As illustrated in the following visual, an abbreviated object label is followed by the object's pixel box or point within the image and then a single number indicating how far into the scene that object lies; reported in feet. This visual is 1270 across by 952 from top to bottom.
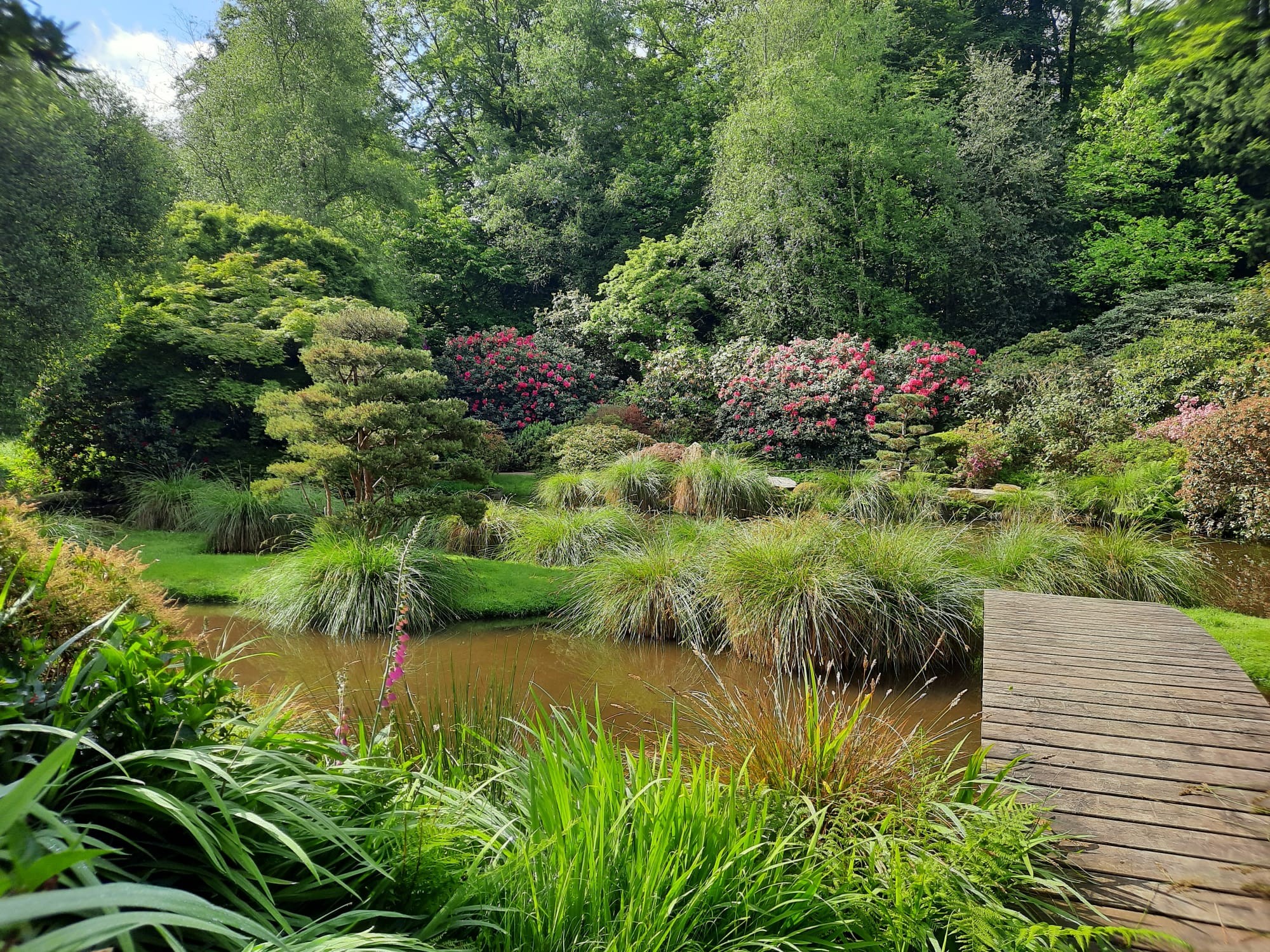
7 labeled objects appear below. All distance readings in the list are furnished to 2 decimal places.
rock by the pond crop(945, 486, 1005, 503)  29.41
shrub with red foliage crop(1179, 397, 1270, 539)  23.47
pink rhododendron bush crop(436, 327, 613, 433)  42.34
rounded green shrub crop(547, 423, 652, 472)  33.35
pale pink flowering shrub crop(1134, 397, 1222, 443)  28.12
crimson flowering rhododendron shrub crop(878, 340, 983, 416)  38.17
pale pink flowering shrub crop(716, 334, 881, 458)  37.96
